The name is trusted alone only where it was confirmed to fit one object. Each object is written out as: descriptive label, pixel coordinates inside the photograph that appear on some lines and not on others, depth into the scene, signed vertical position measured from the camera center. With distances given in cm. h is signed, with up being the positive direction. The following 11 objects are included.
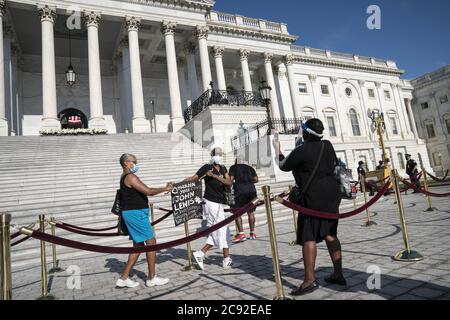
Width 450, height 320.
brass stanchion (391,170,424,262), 417 -121
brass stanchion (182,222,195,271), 509 -117
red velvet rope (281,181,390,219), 332 -34
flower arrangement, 1689 +493
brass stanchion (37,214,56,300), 411 -95
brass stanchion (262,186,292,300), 321 -75
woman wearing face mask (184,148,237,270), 510 -7
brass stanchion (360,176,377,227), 743 -123
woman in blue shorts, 422 -18
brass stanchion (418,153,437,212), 844 -119
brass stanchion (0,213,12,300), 265 -33
